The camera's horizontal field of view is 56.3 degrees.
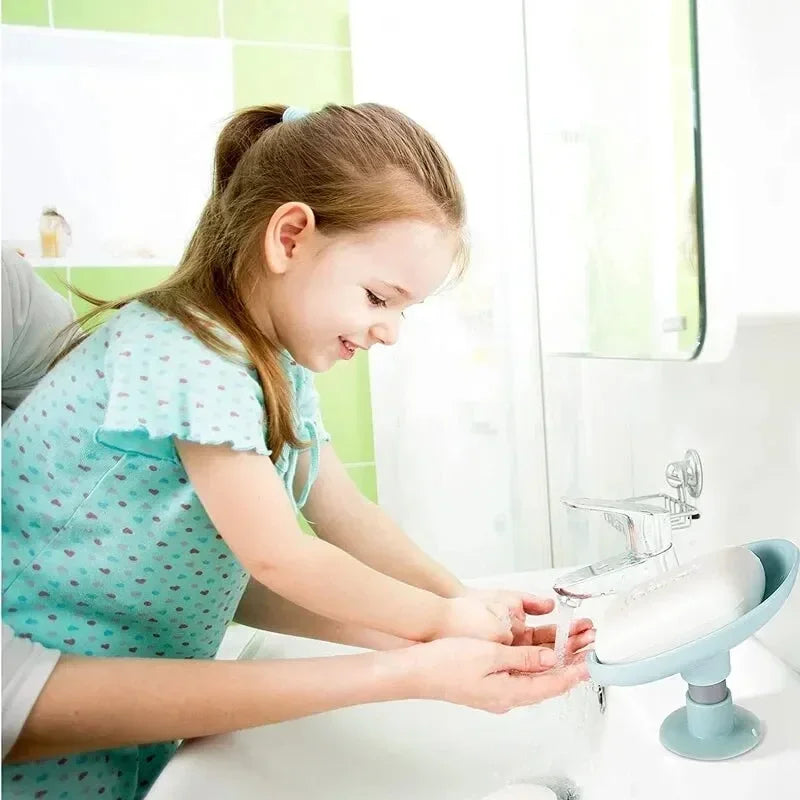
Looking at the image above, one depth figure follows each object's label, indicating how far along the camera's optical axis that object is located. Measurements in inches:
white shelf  44.4
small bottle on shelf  44.9
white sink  19.6
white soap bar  18.5
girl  21.3
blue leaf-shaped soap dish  18.1
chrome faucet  21.9
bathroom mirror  20.4
